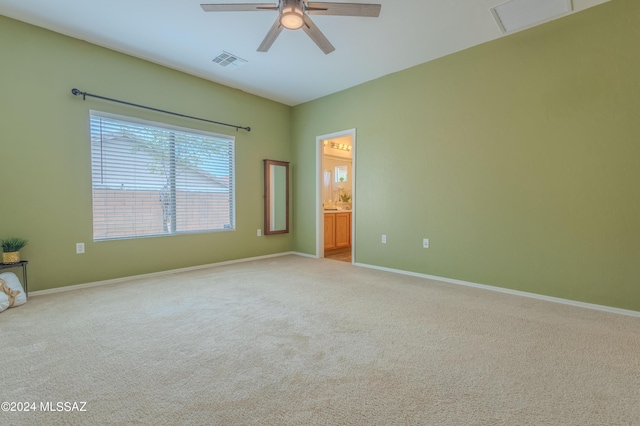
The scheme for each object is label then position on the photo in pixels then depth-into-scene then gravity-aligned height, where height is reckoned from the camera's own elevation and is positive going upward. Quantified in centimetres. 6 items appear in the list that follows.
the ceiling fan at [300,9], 210 +149
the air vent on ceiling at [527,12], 262 +188
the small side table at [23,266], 270 -57
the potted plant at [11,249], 273 -41
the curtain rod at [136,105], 321 +132
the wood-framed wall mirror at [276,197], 516 +18
